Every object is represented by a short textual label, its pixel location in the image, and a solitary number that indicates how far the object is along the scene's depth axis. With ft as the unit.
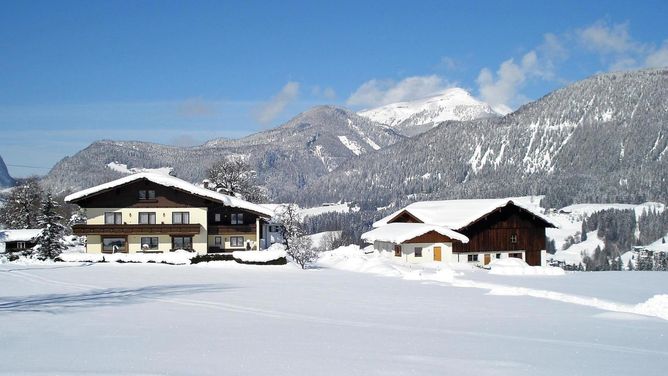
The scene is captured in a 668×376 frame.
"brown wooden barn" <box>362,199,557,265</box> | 178.70
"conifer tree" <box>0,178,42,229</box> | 242.78
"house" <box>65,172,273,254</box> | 160.45
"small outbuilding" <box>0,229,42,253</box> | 232.53
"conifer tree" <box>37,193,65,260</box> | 148.77
